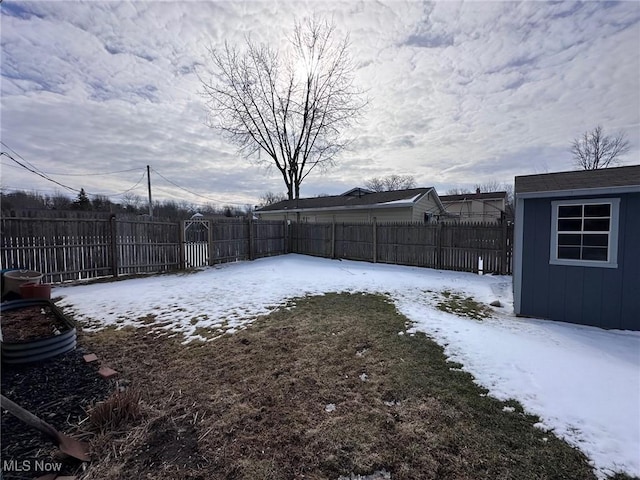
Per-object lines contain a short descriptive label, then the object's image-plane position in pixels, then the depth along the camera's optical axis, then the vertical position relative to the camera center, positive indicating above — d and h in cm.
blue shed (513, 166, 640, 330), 461 -40
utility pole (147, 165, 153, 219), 2338 +402
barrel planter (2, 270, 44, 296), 539 -101
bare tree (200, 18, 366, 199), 1864 +900
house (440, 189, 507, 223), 2555 +188
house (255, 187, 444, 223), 1473 +113
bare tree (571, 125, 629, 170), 2150 +597
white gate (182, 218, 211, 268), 1058 -56
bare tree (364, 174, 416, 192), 4105 +648
